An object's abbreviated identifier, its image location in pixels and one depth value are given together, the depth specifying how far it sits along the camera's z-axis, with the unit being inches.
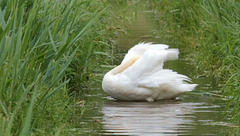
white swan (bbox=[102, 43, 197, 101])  727.1
